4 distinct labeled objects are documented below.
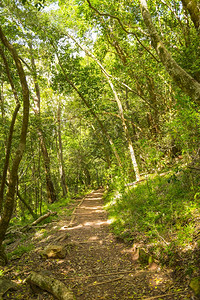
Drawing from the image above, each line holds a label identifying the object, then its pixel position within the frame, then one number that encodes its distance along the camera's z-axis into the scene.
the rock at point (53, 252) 4.97
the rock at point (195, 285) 2.73
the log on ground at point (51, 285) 3.28
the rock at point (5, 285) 3.52
